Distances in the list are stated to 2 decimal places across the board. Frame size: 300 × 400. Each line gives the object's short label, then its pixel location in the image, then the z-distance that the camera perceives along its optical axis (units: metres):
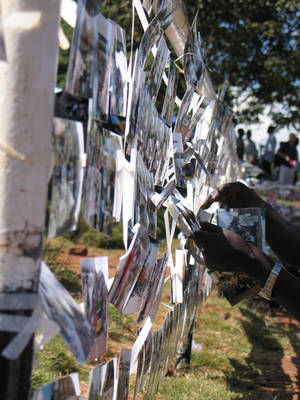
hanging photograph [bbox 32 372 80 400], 0.90
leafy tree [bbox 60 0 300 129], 12.02
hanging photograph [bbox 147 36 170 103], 1.34
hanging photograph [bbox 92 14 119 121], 0.93
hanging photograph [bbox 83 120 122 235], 0.94
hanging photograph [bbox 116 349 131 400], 1.26
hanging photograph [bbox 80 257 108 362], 0.97
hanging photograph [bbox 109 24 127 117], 1.07
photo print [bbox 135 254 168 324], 1.37
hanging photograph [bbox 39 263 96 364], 0.87
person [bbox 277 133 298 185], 12.40
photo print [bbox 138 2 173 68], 1.20
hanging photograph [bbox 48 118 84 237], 0.85
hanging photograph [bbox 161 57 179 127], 1.56
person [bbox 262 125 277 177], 13.35
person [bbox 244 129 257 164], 12.85
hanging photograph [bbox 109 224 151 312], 1.11
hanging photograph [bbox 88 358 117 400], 1.06
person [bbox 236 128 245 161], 12.87
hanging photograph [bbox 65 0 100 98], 0.85
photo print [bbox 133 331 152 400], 1.44
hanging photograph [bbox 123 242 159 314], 1.24
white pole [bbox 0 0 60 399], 0.76
